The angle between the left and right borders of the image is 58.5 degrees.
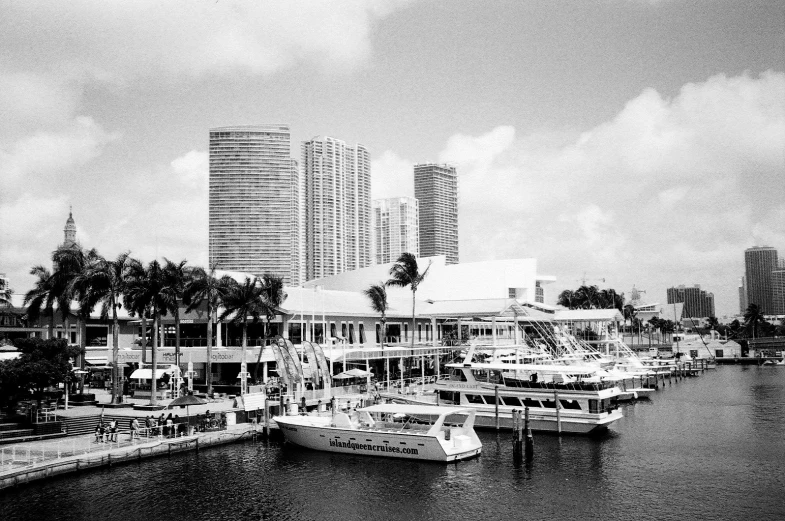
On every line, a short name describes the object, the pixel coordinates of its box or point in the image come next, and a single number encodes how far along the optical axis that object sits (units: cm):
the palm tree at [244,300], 6119
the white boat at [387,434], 4156
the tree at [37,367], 4272
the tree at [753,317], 17860
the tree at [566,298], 15484
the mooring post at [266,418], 4824
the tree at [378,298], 7844
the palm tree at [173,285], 5538
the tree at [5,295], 5341
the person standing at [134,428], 4306
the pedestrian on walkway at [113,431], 4228
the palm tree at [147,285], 5375
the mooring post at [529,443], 4306
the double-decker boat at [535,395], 5106
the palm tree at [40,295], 5975
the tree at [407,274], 8150
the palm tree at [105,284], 5281
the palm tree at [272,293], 6365
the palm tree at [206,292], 5930
